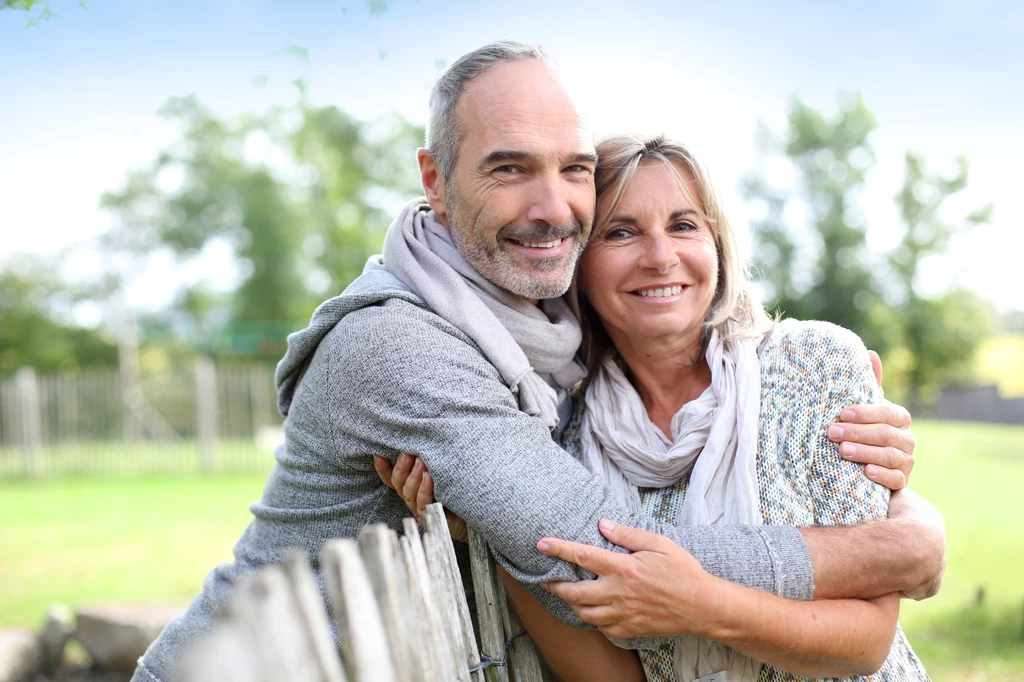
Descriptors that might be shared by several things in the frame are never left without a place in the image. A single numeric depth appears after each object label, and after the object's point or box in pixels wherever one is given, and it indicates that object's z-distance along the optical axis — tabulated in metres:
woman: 2.16
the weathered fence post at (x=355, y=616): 1.28
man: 2.21
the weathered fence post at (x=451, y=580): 1.98
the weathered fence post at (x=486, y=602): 2.45
